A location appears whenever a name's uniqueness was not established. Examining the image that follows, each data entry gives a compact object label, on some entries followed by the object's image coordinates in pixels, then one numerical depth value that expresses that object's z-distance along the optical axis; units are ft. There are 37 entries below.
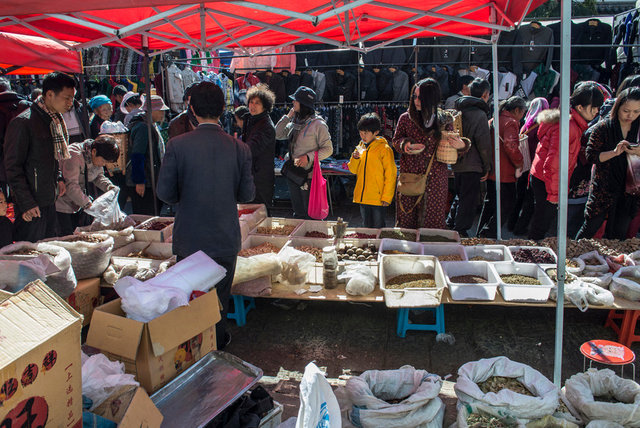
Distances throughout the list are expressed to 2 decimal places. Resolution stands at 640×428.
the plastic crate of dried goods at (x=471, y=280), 11.18
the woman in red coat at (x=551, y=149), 14.07
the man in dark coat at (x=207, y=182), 9.49
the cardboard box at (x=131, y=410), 5.51
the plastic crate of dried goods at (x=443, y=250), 13.35
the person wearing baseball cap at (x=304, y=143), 16.19
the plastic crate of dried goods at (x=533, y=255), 12.71
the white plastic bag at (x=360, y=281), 11.64
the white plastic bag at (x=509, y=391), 7.29
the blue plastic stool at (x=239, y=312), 12.40
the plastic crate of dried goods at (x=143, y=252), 13.10
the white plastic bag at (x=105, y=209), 13.51
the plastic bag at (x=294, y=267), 12.23
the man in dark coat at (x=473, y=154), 15.87
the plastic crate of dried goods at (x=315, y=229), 15.25
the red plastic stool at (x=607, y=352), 8.18
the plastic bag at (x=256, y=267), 11.68
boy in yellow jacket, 14.99
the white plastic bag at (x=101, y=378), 6.16
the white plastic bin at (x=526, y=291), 11.03
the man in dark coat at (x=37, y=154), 11.82
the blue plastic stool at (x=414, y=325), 11.69
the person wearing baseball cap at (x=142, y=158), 16.81
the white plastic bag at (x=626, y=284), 11.09
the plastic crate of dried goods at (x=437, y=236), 14.39
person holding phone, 13.44
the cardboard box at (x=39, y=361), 4.50
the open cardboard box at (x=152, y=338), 7.07
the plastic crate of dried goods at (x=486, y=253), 13.24
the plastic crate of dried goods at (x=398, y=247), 13.55
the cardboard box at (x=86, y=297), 10.90
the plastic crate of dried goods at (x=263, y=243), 13.80
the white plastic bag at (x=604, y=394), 7.27
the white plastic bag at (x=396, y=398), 7.32
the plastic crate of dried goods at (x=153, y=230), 14.06
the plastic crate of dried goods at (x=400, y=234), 14.47
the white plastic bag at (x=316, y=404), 5.24
